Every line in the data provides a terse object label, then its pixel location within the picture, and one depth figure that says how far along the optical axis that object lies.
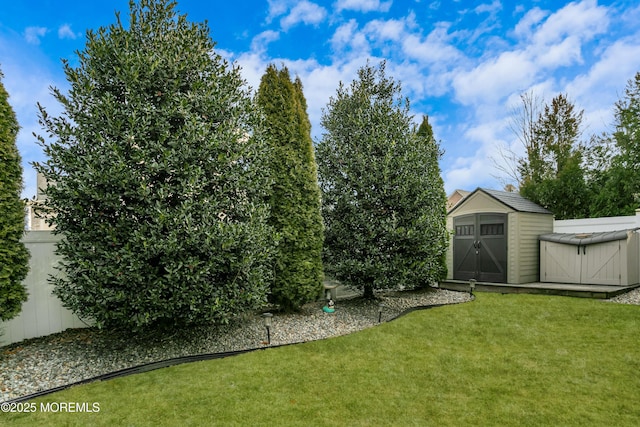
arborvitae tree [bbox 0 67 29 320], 3.72
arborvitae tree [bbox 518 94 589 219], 11.68
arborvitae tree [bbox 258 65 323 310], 5.59
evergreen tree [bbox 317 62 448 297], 6.32
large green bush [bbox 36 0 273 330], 3.70
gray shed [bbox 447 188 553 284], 8.97
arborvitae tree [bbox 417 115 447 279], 7.83
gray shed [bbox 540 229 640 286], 7.72
